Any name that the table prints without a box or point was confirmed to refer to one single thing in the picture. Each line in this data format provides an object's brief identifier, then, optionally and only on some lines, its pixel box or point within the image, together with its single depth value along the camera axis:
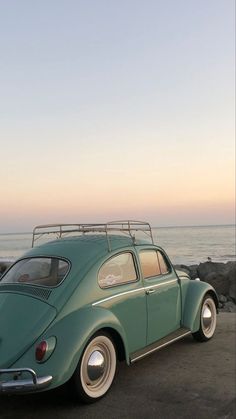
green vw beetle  4.40
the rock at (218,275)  17.00
